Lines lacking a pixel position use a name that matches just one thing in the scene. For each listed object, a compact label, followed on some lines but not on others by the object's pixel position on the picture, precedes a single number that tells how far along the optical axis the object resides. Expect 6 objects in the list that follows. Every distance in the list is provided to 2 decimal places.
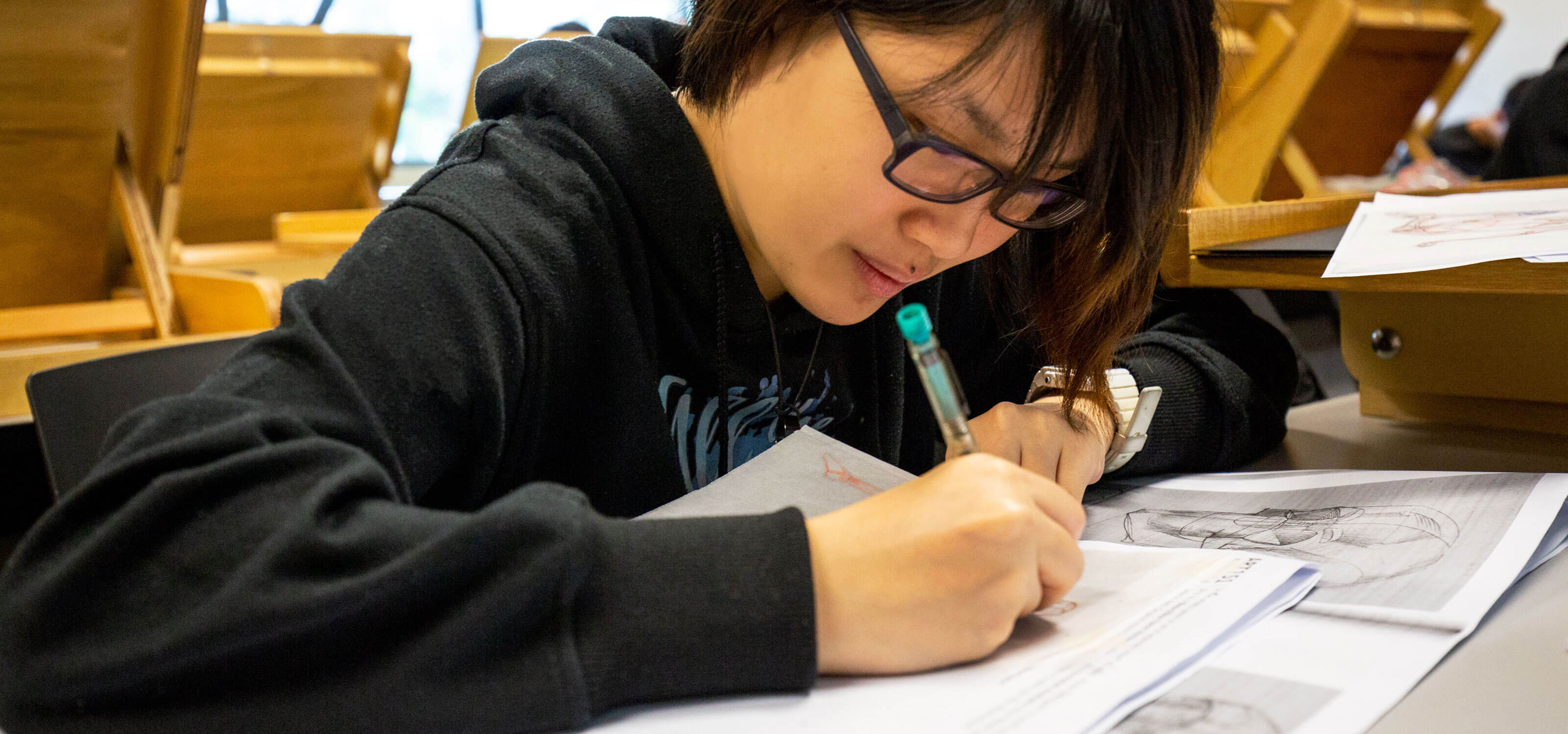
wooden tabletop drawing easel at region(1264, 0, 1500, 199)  3.22
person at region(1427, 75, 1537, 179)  4.43
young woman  0.41
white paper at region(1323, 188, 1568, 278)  0.72
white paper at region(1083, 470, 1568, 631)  0.53
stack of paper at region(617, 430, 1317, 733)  0.41
